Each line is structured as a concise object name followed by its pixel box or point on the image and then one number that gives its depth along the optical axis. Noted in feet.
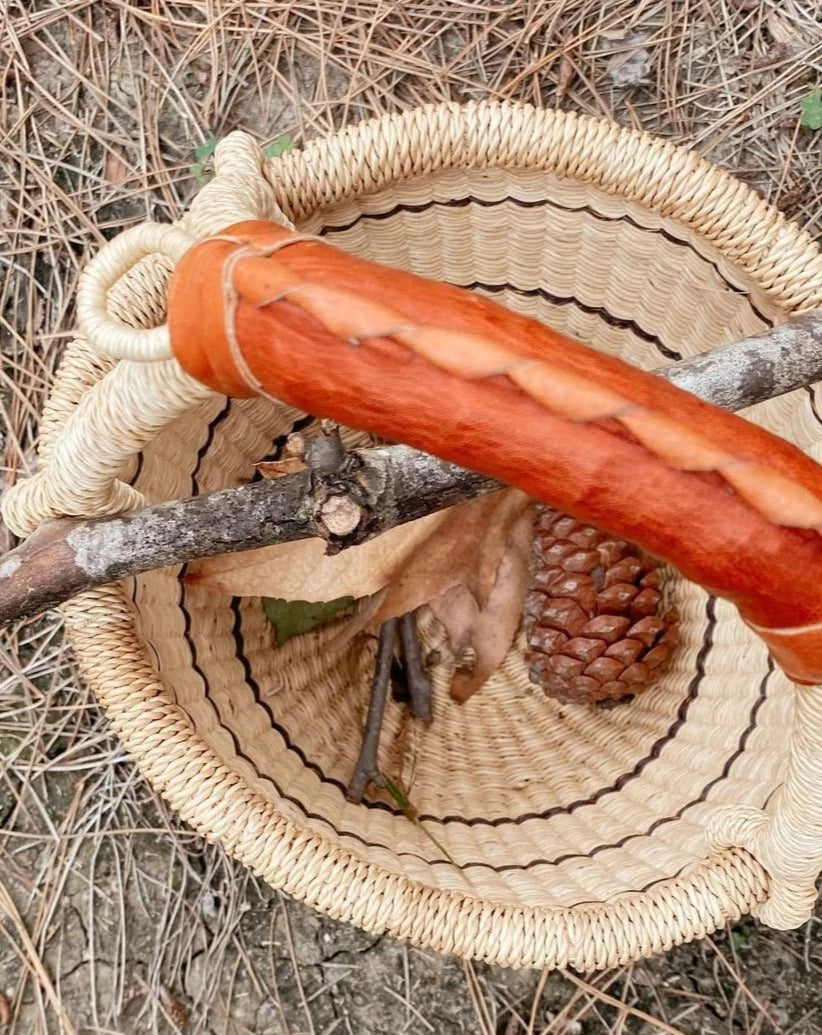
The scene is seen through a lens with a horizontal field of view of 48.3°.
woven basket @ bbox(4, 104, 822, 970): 2.10
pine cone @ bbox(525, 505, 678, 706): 2.80
